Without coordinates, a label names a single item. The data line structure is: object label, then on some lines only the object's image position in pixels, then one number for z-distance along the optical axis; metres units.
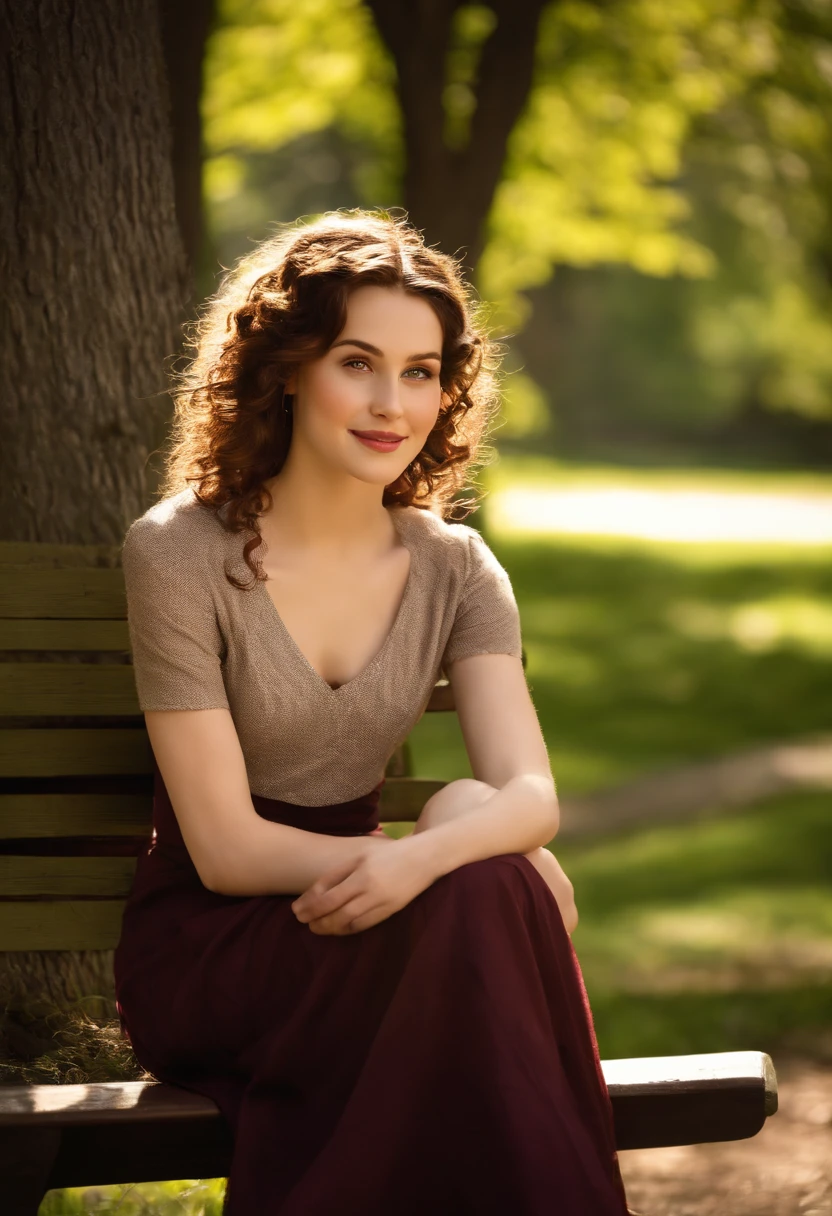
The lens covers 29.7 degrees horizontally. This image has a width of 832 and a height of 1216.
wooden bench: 3.39
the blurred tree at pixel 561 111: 9.72
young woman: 2.54
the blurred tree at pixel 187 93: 6.43
